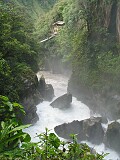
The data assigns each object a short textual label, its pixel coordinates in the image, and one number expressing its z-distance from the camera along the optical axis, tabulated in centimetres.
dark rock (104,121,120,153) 2031
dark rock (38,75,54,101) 3113
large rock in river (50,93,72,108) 2791
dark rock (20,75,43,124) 2221
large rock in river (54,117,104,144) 2153
